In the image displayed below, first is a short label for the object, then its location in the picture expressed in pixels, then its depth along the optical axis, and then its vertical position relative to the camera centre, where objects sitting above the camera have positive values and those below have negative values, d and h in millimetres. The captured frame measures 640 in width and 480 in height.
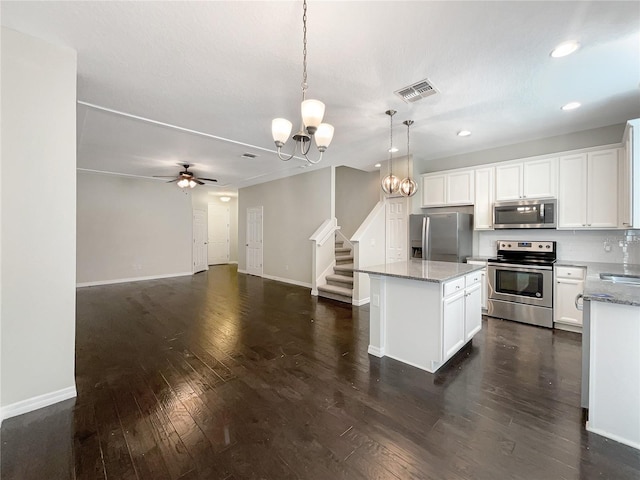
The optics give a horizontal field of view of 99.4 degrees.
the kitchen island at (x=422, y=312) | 2604 -750
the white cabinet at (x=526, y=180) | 3990 +931
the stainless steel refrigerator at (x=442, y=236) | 4516 +64
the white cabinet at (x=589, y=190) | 3545 +684
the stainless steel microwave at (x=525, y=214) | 3961 +401
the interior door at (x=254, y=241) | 8242 -55
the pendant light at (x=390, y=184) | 3572 +734
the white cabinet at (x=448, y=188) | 4746 +941
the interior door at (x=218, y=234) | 10938 +205
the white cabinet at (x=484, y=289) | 4340 -789
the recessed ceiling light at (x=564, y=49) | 2133 +1541
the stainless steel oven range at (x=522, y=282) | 3832 -623
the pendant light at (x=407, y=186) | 3639 +719
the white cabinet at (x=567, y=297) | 3629 -780
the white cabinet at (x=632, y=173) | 2971 +754
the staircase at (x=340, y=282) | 5345 -901
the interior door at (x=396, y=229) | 5344 +213
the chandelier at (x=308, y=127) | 1932 +887
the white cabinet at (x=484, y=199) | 4512 +691
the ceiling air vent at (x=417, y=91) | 2707 +1551
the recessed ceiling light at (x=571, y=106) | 3130 +1579
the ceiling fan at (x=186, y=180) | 5871 +1297
